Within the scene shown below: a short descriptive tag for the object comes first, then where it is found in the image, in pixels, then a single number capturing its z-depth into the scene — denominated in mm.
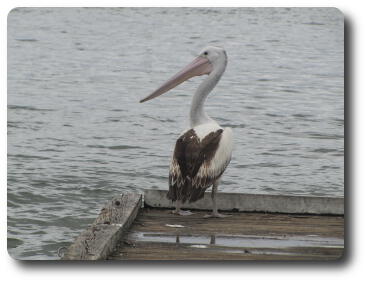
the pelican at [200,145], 14430
